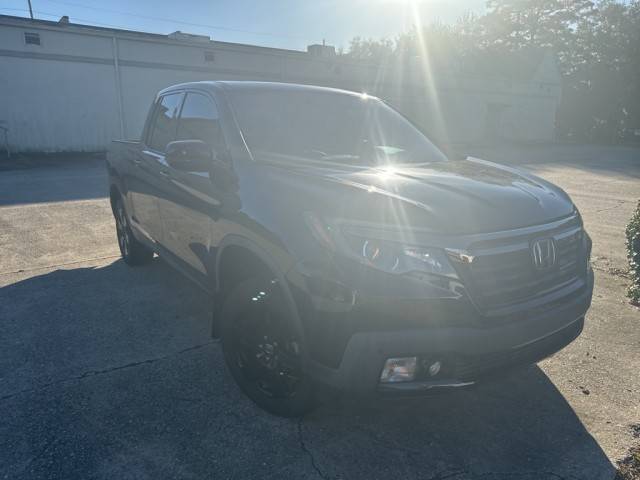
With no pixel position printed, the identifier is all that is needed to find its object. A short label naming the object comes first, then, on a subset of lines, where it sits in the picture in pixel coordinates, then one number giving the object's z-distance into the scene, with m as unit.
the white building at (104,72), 17.83
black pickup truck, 2.26
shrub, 4.80
